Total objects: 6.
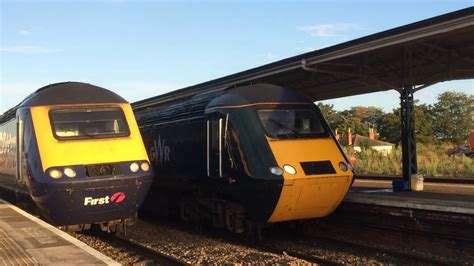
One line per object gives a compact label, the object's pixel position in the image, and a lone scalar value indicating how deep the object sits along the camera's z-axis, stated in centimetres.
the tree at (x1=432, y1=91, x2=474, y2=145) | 7319
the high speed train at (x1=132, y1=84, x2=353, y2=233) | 1007
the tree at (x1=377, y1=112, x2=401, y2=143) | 7462
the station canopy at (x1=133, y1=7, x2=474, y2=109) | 1156
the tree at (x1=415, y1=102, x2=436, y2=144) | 6631
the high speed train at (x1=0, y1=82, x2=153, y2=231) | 986
